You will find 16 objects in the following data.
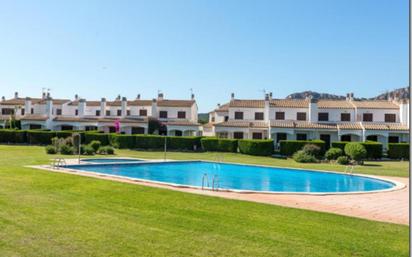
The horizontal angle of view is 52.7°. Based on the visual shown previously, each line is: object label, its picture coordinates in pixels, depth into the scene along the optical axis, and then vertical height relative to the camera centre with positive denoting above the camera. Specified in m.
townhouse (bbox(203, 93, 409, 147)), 46.72 +2.77
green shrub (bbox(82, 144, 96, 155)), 34.53 -0.91
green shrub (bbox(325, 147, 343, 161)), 34.59 -0.86
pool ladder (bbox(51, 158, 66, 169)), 20.23 -1.34
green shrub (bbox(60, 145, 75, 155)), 33.56 -0.90
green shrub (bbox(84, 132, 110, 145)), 45.66 +0.17
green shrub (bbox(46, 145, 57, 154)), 33.25 -0.92
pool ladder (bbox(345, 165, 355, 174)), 25.12 -1.66
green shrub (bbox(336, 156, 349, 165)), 32.22 -1.27
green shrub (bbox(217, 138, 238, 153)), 42.45 -0.34
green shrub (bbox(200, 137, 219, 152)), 43.34 -0.26
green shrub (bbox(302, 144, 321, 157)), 35.69 -0.51
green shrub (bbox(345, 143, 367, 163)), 32.38 -0.63
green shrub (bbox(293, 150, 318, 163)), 34.09 -1.16
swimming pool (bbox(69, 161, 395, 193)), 19.62 -1.95
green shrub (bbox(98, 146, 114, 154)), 36.84 -0.94
